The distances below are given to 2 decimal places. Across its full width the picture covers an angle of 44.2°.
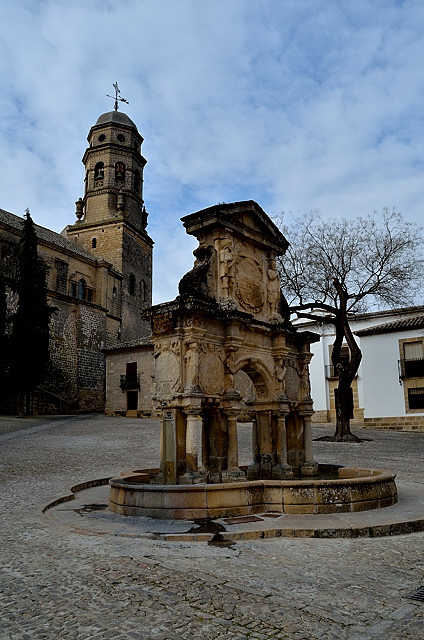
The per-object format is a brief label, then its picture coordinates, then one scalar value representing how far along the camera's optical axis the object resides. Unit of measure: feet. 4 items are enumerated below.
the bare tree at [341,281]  67.36
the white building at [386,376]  87.40
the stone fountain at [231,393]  22.29
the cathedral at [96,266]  119.34
